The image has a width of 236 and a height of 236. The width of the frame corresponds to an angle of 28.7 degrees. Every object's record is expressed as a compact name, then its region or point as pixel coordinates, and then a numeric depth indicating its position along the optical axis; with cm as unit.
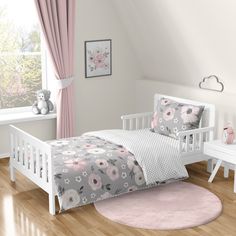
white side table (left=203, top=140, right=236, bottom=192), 390
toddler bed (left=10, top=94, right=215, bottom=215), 354
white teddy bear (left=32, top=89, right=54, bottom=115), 498
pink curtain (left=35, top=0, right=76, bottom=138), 469
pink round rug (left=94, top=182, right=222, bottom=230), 338
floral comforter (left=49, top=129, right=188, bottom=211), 352
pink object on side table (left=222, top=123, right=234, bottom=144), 407
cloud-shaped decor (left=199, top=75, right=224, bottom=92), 464
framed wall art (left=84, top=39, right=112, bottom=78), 521
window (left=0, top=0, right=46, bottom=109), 492
